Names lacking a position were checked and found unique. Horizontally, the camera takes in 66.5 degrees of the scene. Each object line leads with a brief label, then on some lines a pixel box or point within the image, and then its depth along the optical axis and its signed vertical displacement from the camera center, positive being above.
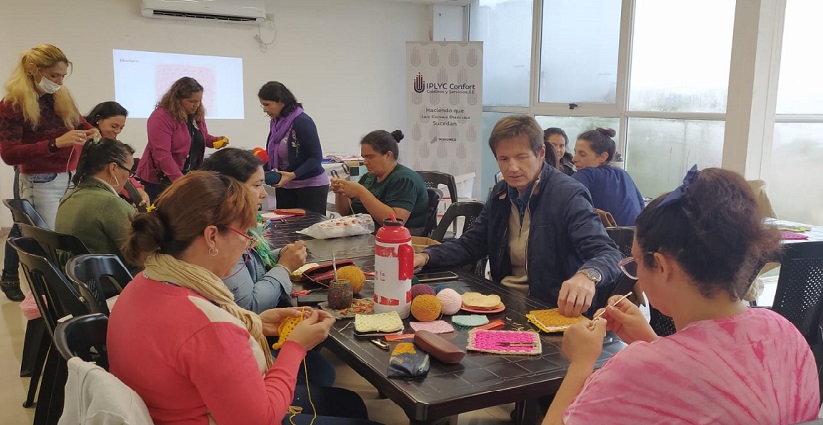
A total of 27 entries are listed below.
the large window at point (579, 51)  5.81 +0.63
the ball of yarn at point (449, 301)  1.76 -0.52
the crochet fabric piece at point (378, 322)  1.61 -0.55
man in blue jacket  2.12 -0.38
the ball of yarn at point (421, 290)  1.78 -0.50
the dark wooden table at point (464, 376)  1.25 -0.56
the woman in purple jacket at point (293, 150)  4.18 -0.27
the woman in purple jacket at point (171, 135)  4.23 -0.19
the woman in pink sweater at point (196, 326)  1.18 -0.42
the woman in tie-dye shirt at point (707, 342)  0.92 -0.34
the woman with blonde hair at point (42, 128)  3.55 -0.14
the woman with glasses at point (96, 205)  2.50 -0.40
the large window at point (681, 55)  4.82 +0.51
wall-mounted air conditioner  6.10 +0.98
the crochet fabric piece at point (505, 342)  1.49 -0.55
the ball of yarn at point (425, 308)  1.69 -0.52
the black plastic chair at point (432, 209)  3.57 -0.55
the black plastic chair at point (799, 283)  2.46 -0.63
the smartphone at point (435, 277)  2.15 -0.56
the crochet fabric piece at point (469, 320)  1.68 -0.55
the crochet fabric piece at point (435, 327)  1.64 -0.56
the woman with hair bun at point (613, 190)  3.42 -0.40
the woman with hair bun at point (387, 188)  3.25 -0.40
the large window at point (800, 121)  4.46 +0.00
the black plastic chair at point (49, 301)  1.82 -0.61
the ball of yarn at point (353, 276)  1.92 -0.50
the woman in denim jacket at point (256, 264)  1.82 -0.50
